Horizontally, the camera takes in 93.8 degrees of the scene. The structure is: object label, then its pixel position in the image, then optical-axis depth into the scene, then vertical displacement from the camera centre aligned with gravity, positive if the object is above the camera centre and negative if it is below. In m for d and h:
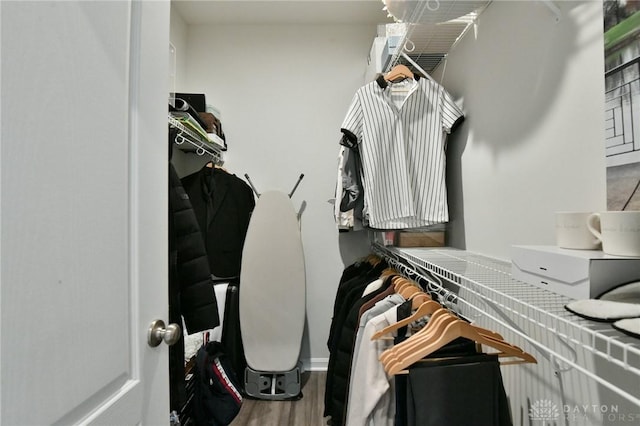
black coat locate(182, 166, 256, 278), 2.08 +0.05
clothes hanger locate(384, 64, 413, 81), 1.50 +0.72
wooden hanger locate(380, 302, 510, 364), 0.75 -0.31
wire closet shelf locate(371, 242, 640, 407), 0.45 -0.17
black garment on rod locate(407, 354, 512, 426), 0.67 -0.40
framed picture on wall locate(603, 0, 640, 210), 0.61 +0.24
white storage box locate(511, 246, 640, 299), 0.51 -0.10
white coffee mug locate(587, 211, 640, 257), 0.51 -0.03
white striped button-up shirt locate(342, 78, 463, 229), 1.46 +0.32
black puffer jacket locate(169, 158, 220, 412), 1.14 -0.24
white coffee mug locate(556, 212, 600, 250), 0.60 -0.03
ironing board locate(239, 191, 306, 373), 1.93 -0.45
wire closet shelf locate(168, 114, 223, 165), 1.58 +0.50
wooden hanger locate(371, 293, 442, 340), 0.84 -0.28
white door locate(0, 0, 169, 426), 0.43 +0.02
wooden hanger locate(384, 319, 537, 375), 0.72 -0.31
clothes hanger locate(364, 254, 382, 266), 1.80 -0.26
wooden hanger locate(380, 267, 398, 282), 1.38 -0.26
